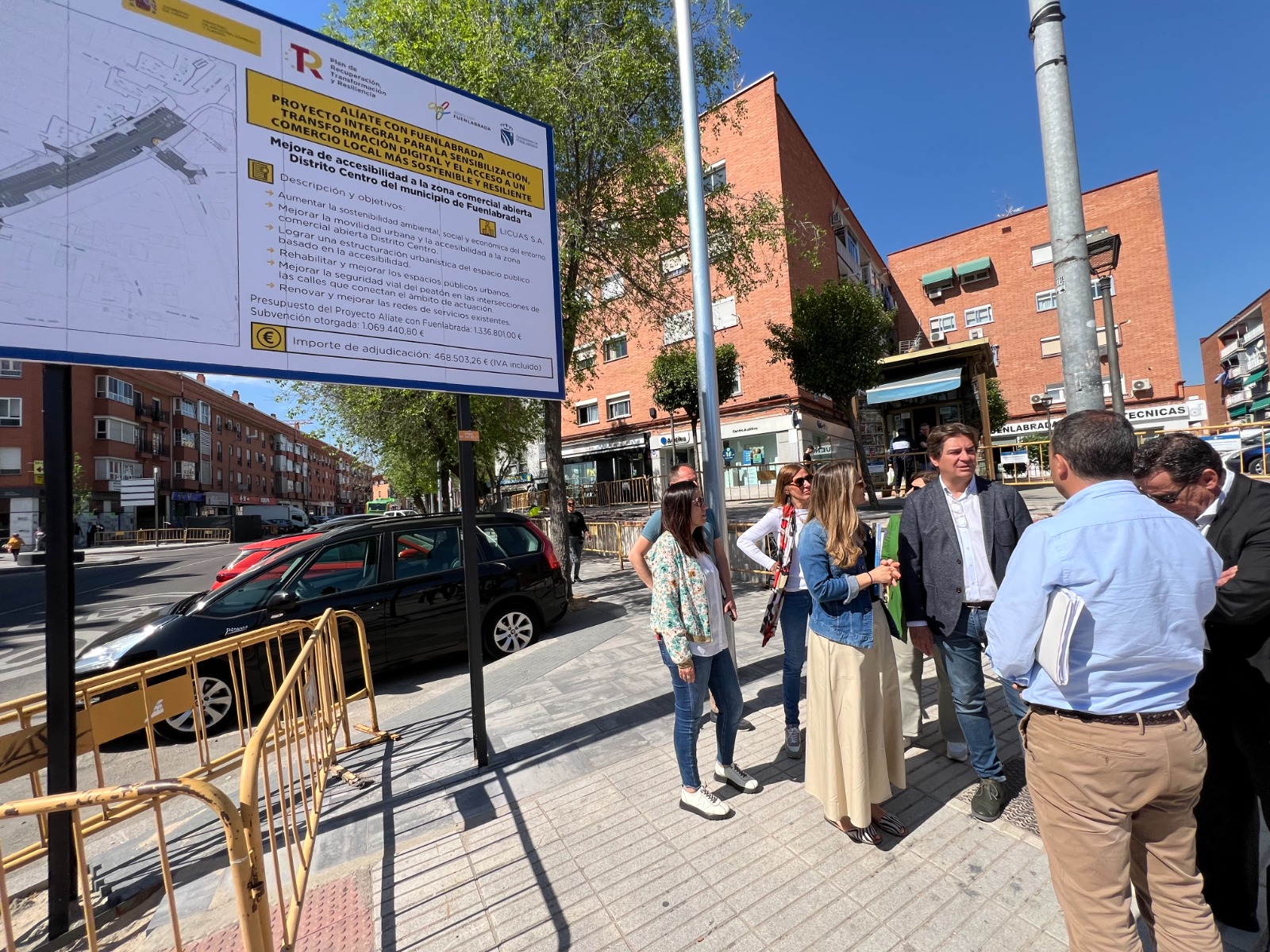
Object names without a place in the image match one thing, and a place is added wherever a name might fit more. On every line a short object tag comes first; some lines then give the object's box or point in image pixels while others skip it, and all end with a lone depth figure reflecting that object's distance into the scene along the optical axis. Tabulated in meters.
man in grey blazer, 2.75
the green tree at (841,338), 16.12
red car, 9.58
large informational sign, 2.37
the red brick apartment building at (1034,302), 29.59
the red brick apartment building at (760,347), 20.97
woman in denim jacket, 2.61
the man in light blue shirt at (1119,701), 1.50
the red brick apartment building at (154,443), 33.81
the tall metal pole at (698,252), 4.72
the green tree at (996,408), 27.25
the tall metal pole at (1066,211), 3.01
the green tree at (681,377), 17.05
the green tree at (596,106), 7.38
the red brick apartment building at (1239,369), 39.78
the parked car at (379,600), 4.82
